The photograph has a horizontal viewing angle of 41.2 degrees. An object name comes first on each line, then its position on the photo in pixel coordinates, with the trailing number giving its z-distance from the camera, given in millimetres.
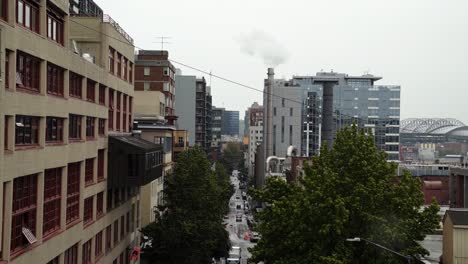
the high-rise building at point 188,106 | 151712
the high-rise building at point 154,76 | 102938
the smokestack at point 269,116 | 130625
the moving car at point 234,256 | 64500
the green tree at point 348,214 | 31219
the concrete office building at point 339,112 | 166000
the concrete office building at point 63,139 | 24047
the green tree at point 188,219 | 49938
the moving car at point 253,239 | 86775
